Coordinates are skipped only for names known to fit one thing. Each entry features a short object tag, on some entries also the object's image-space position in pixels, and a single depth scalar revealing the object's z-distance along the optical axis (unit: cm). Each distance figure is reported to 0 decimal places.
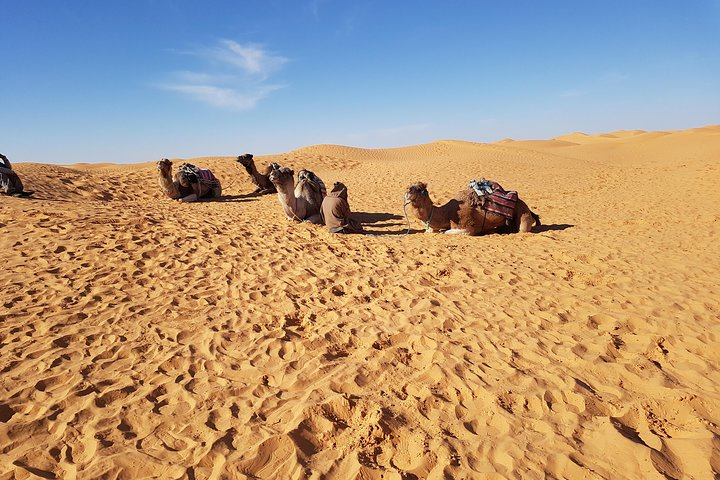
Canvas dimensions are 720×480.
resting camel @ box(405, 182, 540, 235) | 807
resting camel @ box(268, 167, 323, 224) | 902
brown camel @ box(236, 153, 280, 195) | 1295
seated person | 837
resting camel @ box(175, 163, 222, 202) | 1275
